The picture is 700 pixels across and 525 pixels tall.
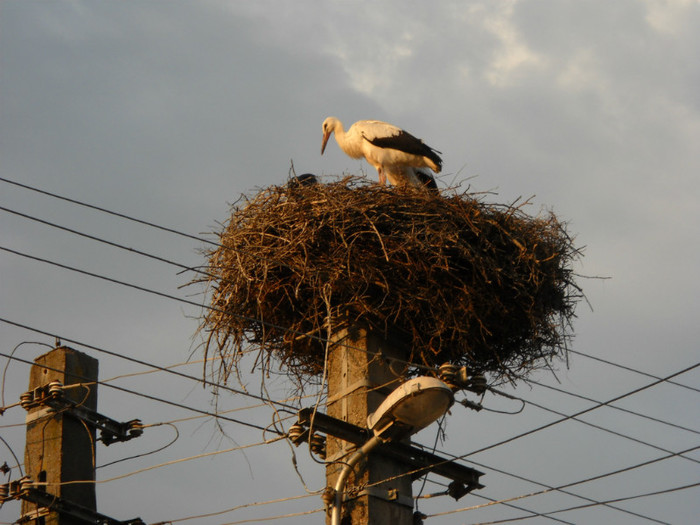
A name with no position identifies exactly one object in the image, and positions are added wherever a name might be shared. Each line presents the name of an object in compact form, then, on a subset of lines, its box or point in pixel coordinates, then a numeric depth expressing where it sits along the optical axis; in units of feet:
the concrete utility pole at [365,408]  43.11
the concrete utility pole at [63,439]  43.34
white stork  73.92
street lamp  41.88
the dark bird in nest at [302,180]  60.23
